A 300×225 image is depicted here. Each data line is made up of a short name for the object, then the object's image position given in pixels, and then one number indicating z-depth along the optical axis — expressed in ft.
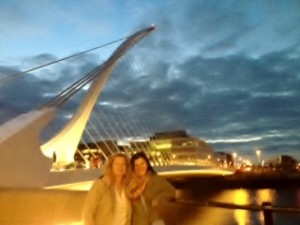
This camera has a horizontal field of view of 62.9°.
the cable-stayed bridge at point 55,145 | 19.81
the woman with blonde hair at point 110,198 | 6.33
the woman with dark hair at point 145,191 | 6.78
